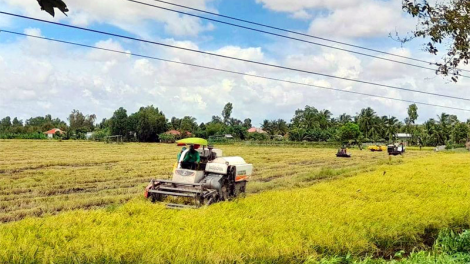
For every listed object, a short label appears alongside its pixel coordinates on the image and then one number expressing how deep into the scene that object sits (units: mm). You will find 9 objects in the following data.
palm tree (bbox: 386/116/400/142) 71125
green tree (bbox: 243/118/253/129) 101775
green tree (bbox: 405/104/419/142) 80812
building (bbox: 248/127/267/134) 107362
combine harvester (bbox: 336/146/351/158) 33406
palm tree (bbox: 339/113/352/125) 83038
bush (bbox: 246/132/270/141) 70912
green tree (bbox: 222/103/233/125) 95125
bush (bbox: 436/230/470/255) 7094
